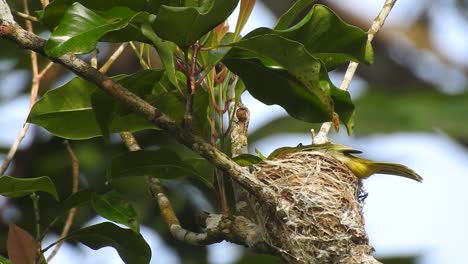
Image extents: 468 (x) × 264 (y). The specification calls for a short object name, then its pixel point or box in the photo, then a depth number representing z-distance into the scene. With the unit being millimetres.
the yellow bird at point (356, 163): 5152
